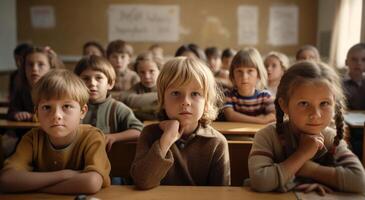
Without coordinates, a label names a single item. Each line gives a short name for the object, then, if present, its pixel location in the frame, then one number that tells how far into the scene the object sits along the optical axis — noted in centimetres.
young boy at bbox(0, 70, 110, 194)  139
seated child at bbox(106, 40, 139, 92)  459
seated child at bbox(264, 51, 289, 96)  412
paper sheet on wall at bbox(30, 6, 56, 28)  730
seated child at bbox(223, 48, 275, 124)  303
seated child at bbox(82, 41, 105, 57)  518
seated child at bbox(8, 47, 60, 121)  305
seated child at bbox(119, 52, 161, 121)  312
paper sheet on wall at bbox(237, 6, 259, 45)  718
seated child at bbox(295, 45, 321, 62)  439
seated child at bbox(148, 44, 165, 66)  632
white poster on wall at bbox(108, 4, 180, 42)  725
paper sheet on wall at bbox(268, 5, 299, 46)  713
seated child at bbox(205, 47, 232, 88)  498
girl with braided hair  137
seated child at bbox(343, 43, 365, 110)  382
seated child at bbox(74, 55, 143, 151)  234
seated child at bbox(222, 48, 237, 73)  538
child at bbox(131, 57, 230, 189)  149
